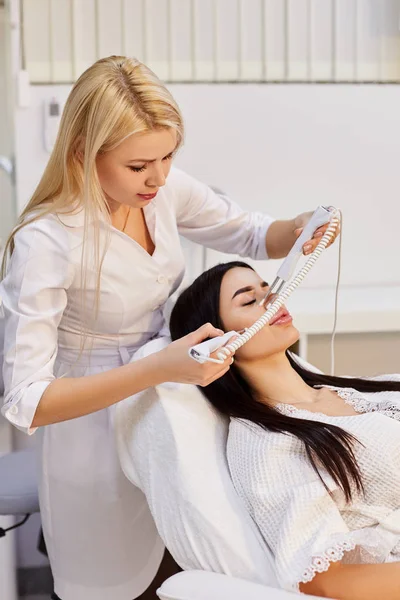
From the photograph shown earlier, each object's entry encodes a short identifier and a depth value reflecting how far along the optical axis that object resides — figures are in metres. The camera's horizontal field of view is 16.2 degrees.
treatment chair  2.00
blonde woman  2.12
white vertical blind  3.14
